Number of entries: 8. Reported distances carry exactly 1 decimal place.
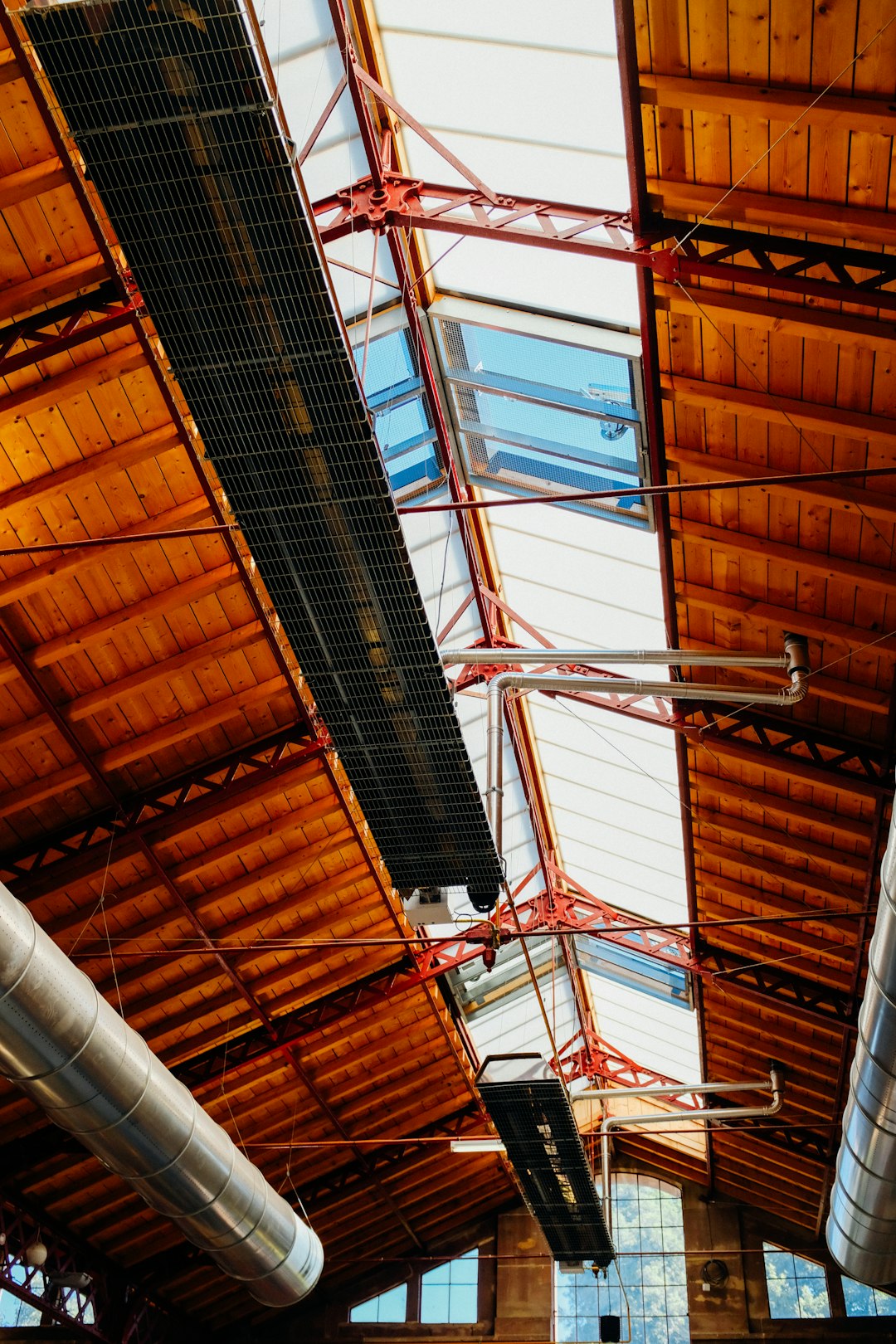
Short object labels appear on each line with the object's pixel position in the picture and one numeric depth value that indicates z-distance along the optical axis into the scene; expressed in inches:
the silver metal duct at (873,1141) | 435.5
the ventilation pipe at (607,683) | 522.6
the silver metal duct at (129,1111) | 416.2
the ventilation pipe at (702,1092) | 883.4
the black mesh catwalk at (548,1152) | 716.0
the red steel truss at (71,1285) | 827.4
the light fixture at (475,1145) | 834.2
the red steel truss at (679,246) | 370.6
